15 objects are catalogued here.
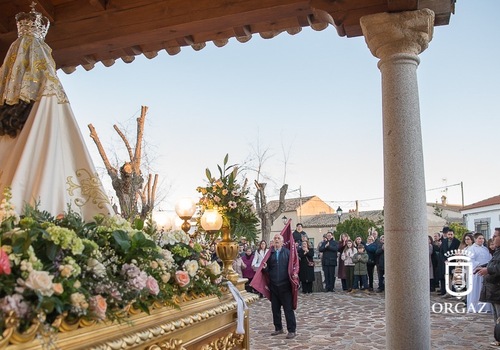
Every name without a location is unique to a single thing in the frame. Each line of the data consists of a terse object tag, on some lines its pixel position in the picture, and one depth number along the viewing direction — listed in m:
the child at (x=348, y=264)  14.66
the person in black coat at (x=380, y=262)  14.12
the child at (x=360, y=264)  14.09
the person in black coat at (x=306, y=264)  14.30
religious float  1.60
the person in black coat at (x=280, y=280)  8.25
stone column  4.18
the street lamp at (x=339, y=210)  22.01
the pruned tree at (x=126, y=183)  10.02
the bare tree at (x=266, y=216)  23.89
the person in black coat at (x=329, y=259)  15.02
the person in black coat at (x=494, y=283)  7.06
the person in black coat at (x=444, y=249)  12.72
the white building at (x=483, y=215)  26.61
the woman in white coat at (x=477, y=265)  9.89
